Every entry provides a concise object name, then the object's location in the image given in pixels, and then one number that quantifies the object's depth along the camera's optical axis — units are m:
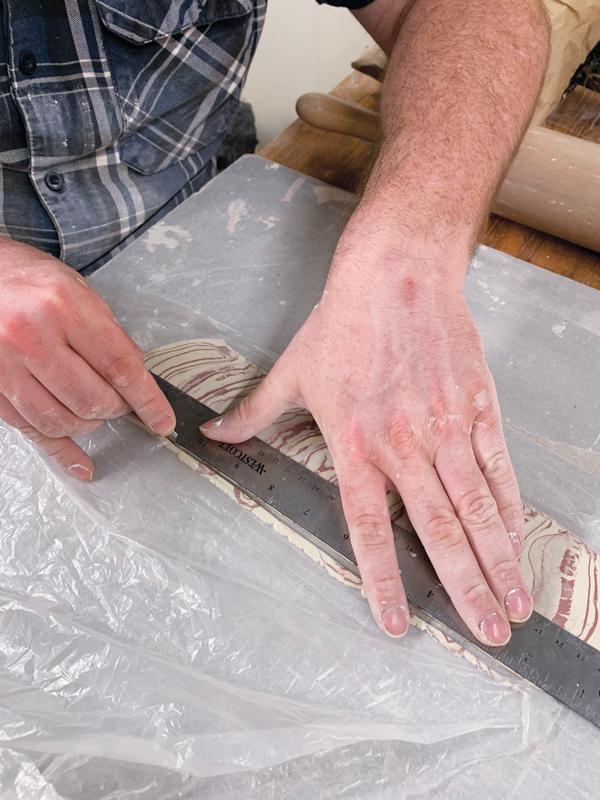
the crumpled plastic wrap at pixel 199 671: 0.53
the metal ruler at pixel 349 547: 0.54
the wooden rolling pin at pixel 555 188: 0.70
